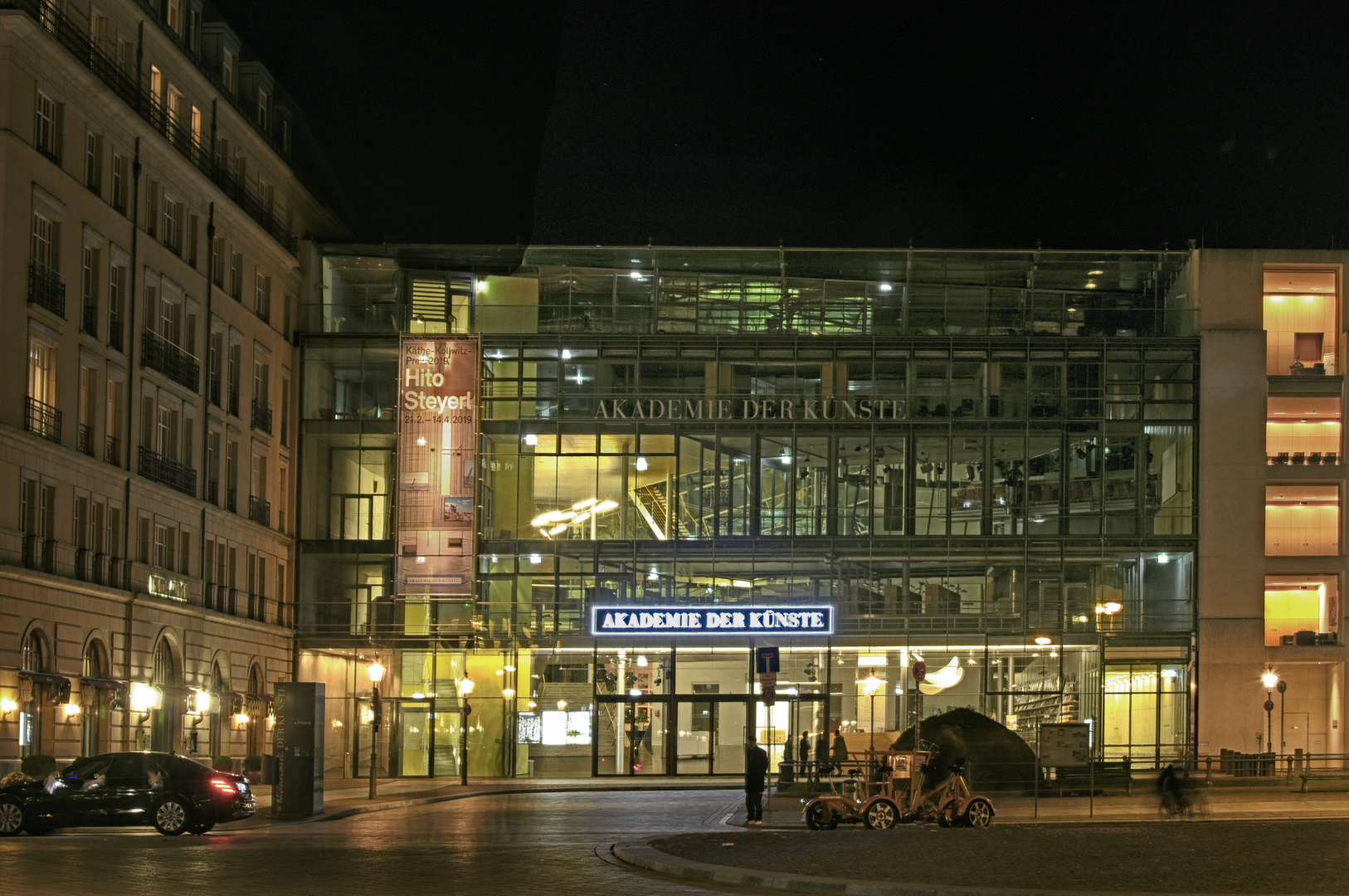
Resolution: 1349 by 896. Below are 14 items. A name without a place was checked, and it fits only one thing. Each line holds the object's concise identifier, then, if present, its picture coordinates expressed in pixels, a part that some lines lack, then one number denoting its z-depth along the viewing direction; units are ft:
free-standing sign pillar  121.08
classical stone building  140.05
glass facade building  198.70
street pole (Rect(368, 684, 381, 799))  144.66
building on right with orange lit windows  198.59
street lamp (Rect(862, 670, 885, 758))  199.11
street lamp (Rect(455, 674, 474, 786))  174.70
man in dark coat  108.58
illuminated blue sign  192.34
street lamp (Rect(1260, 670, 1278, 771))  192.03
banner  197.67
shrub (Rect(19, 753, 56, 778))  128.77
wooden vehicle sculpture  101.86
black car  97.86
